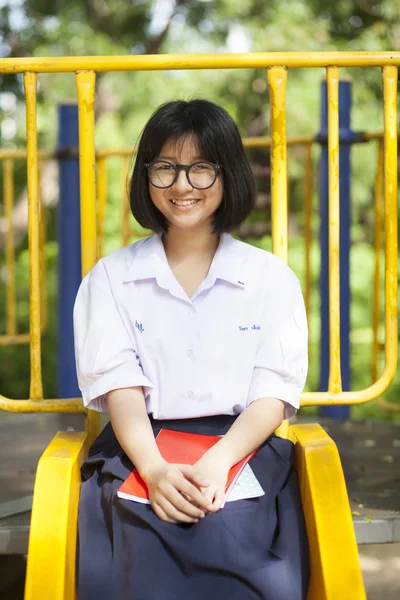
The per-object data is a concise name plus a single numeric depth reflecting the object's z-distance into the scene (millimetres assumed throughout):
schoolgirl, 2606
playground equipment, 2851
